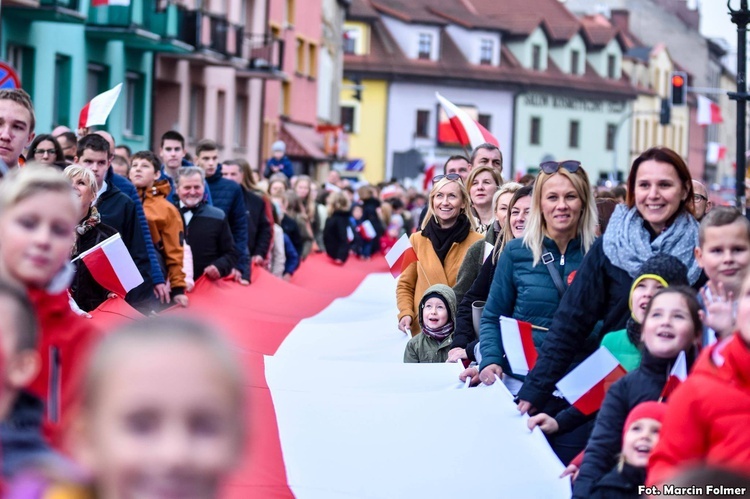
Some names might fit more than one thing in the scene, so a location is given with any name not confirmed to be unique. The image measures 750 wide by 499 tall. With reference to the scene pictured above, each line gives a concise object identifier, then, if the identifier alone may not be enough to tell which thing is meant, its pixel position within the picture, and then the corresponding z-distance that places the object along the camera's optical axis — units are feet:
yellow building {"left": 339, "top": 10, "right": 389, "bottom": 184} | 245.24
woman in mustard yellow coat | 35.19
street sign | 40.47
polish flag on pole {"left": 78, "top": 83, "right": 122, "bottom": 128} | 43.83
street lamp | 51.16
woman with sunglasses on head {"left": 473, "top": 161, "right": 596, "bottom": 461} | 25.53
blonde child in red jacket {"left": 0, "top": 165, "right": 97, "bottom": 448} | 12.07
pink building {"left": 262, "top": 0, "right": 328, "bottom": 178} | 168.45
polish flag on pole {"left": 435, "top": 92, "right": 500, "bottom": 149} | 49.37
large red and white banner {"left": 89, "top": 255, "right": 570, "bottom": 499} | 24.29
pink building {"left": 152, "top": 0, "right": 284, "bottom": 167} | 123.85
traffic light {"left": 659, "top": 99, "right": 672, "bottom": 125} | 163.02
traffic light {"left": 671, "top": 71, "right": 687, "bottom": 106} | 108.68
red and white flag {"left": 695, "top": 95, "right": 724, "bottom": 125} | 174.40
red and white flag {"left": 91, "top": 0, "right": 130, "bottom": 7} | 96.12
